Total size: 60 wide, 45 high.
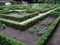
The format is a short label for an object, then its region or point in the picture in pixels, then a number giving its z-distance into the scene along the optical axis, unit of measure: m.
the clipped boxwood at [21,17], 4.45
